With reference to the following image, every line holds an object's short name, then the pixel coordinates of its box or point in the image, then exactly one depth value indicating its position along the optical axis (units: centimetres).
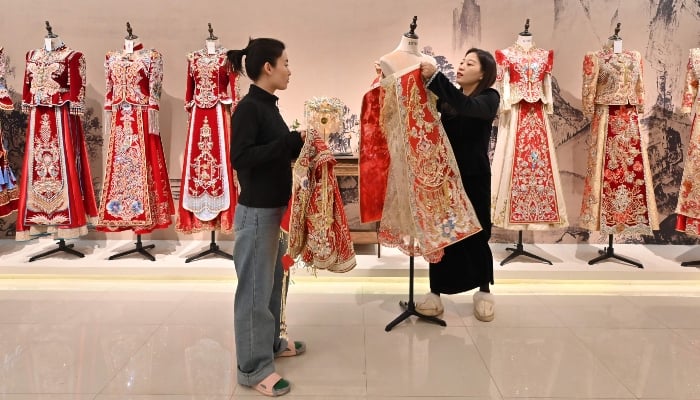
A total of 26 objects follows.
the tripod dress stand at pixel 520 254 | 398
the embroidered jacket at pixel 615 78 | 388
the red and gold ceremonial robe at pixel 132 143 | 395
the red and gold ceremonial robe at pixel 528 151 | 392
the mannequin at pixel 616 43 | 395
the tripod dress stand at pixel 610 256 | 396
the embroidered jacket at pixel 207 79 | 394
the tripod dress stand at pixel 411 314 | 294
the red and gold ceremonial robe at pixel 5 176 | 400
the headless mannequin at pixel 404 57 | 269
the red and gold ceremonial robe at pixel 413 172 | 262
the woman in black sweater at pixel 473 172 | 272
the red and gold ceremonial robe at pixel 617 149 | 390
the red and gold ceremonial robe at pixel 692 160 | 391
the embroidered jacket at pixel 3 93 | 399
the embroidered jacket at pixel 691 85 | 392
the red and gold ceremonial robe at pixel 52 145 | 393
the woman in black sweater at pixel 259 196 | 199
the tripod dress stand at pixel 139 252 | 405
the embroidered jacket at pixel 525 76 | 389
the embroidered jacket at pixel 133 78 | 393
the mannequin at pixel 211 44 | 404
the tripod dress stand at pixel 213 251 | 411
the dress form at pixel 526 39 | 399
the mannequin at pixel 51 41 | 398
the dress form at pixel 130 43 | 403
